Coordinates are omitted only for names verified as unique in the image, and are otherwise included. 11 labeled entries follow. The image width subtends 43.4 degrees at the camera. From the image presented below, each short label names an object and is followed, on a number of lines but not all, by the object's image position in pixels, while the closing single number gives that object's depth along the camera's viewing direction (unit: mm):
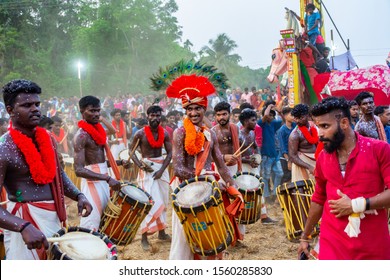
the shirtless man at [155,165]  7184
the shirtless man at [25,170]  3473
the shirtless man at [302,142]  7086
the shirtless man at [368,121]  6652
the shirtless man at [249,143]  8078
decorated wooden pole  12003
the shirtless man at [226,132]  7297
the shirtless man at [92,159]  5484
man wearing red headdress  4742
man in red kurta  3172
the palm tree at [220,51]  58531
